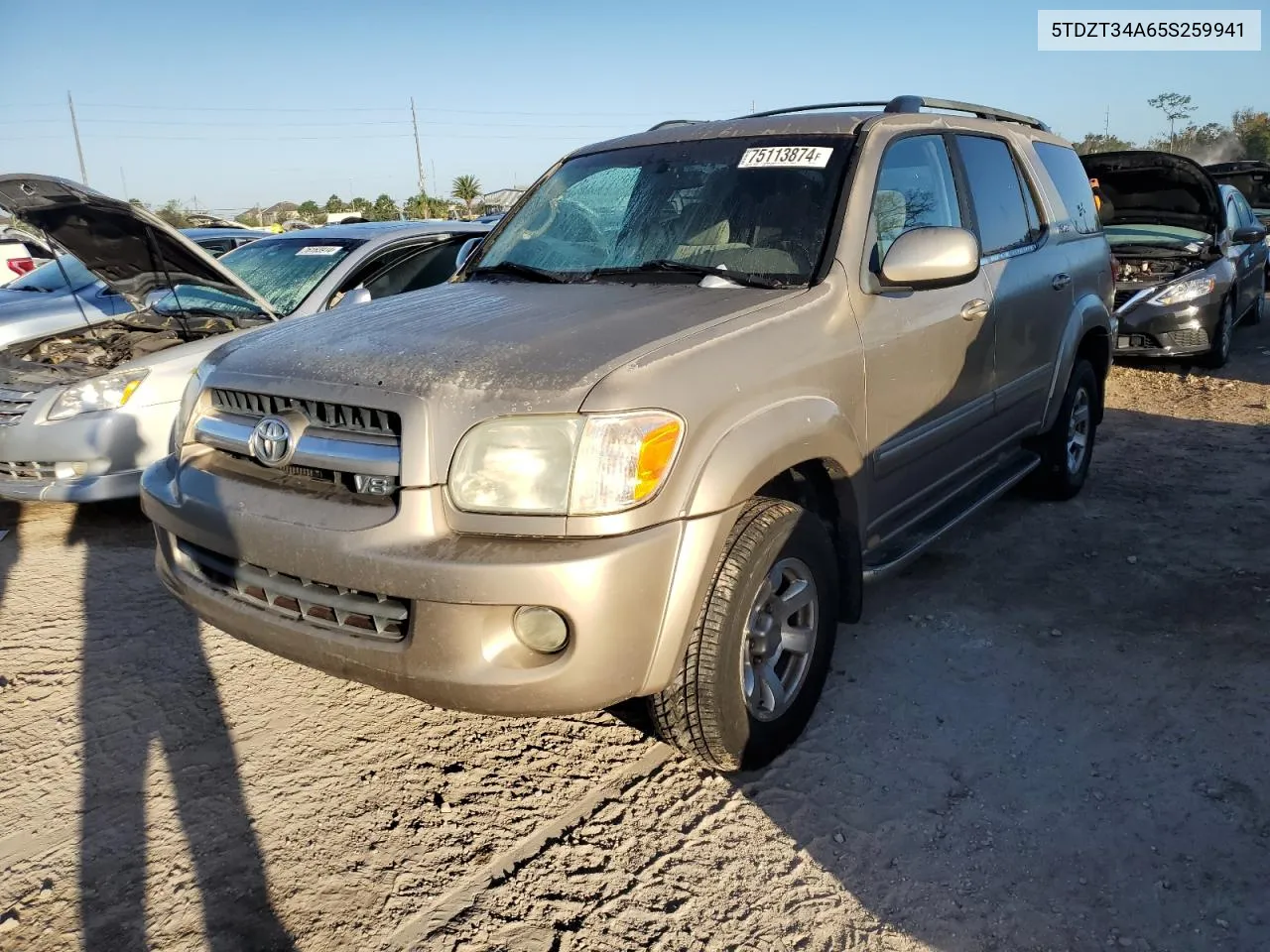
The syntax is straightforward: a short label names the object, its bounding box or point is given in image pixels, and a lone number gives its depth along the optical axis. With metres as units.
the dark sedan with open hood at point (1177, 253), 8.02
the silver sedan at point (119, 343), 4.62
